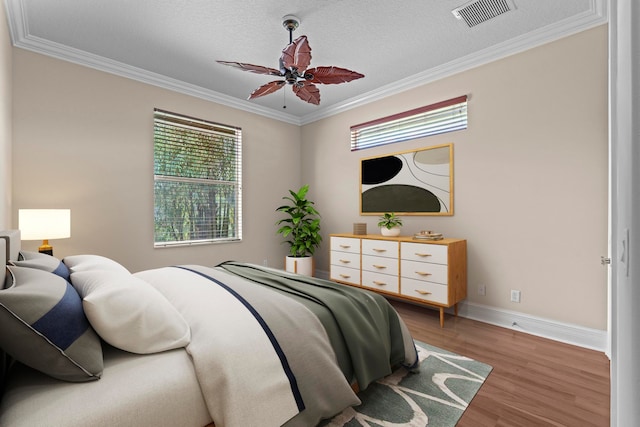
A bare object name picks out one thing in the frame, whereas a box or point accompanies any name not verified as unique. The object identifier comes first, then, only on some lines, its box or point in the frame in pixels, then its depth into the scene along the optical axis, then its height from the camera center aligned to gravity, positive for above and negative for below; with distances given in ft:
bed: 3.11 -1.83
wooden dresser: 9.58 -1.91
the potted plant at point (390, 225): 11.56 -0.50
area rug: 5.24 -3.56
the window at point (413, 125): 10.83 +3.48
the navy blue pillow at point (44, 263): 4.67 -0.81
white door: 1.54 -0.01
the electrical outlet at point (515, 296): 9.43 -2.61
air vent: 7.71 +5.28
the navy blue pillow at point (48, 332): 3.05 -1.26
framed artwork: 11.09 +1.18
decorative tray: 10.14 -0.80
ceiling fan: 7.27 +3.66
